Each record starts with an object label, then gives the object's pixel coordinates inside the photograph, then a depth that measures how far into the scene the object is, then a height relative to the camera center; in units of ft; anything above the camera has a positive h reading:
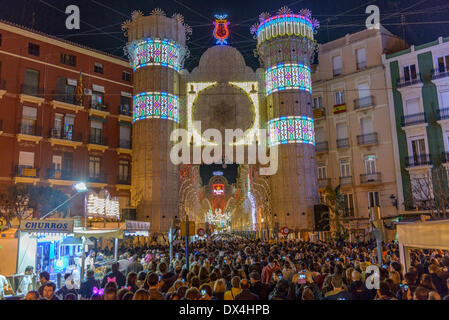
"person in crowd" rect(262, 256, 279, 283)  36.52 -4.33
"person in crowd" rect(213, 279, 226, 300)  24.85 -3.95
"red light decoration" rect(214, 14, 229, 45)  140.35 +66.18
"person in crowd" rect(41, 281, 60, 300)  25.84 -3.91
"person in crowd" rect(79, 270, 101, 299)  31.96 -4.58
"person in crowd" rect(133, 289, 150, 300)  20.78 -3.47
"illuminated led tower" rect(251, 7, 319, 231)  124.50 +34.75
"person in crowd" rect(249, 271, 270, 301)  26.61 -4.14
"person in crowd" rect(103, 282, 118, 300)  21.93 -3.49
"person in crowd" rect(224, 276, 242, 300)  25.18 -4.02
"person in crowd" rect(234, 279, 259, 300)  21.52 -3.76
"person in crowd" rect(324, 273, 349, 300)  29.04 -4.97
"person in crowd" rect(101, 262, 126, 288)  34.37 -4.16
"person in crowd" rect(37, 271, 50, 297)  30.99 -3.64
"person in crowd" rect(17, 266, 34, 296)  39.65 -5.16
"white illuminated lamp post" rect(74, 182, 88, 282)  41.62 -1.34
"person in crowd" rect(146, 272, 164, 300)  26.09 -3.46
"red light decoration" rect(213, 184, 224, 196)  299.25 +25.03
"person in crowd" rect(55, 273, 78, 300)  30.53 -4.74
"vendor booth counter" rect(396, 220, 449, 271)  25.20 -1.13
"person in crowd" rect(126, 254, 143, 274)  42.11 -4.17
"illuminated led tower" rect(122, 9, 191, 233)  122.83 +35.91
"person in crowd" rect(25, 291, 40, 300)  23.61 -3.78
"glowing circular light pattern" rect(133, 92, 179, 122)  127.54 +36.81
